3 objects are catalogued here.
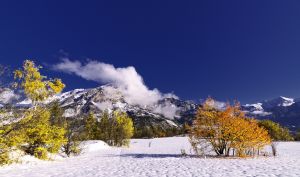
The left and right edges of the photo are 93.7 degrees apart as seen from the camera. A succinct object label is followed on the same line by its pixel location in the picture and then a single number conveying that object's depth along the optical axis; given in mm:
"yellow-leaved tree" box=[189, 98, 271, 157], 13883
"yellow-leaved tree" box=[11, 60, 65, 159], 7844
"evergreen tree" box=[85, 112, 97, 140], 35296
